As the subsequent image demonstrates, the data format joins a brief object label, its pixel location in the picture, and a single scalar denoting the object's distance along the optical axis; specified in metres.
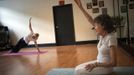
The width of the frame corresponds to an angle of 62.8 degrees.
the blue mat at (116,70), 1.89
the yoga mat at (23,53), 4.56
